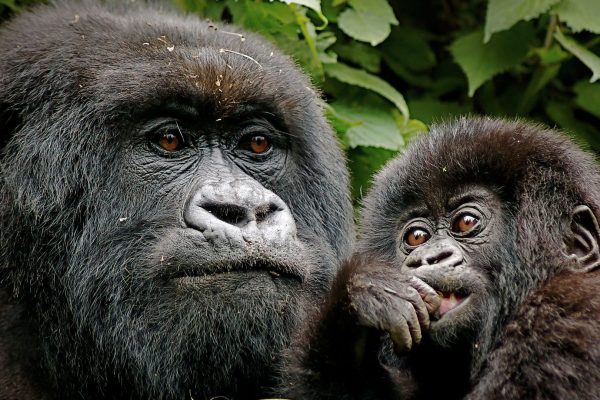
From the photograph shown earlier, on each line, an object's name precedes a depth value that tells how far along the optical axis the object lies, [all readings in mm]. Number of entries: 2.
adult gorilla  7145
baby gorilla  6566
